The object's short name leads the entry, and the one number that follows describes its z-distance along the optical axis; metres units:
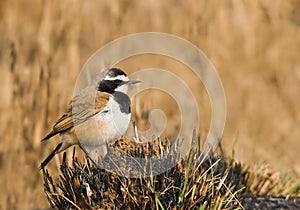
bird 10.30
